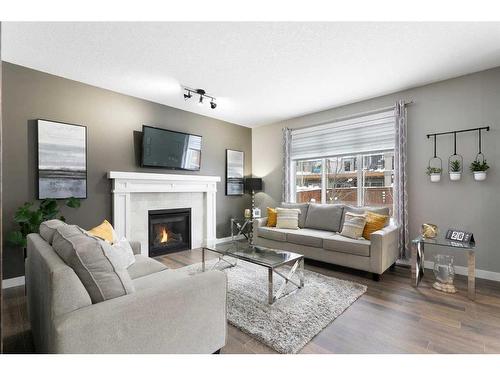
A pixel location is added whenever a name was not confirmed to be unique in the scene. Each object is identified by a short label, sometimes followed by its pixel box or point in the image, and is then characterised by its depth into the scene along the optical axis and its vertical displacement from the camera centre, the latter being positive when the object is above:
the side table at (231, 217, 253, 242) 5.38 -0.87
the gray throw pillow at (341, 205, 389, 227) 3.57 -0.33
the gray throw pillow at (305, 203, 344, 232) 3.96 -0.47
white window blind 3.96 +0.87
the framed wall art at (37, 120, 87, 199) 3.12 +0.35
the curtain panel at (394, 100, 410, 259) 3.65 +0.09
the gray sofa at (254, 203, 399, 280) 3.08 -0.73
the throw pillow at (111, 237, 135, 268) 2.27 -0.59
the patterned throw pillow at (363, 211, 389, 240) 3.35 -0.47
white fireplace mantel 3.72 -0.01
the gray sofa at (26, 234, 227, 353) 1.19 -0.66
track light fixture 3.69 +1.40
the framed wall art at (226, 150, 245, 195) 5.36 +0.33
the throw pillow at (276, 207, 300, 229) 4.18 -0.51
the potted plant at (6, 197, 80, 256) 2.63 -0.31
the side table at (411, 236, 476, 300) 2.59 -0.79
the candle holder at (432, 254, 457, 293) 2.77 -0.99
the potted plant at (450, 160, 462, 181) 3.23 +0.21
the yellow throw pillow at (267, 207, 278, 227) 4.35 -0.52
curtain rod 3.85 +1.19
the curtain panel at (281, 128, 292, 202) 5.14 +0.45
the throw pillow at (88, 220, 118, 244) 2.40 -0.43
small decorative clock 2.83 -0.55
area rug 1.96 -1.11
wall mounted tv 4.03 +0.65
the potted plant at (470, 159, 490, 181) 3.04 +0.22
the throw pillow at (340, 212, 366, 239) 3.38 -0.53
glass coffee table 2.51 -0.76
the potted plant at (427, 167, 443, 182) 3.38 +0.19
